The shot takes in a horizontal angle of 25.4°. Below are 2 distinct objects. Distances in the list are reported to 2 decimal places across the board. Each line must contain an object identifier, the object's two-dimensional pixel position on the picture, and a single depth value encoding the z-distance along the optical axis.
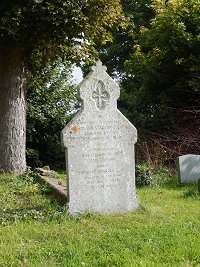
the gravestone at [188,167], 12.12
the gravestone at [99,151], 7.42
